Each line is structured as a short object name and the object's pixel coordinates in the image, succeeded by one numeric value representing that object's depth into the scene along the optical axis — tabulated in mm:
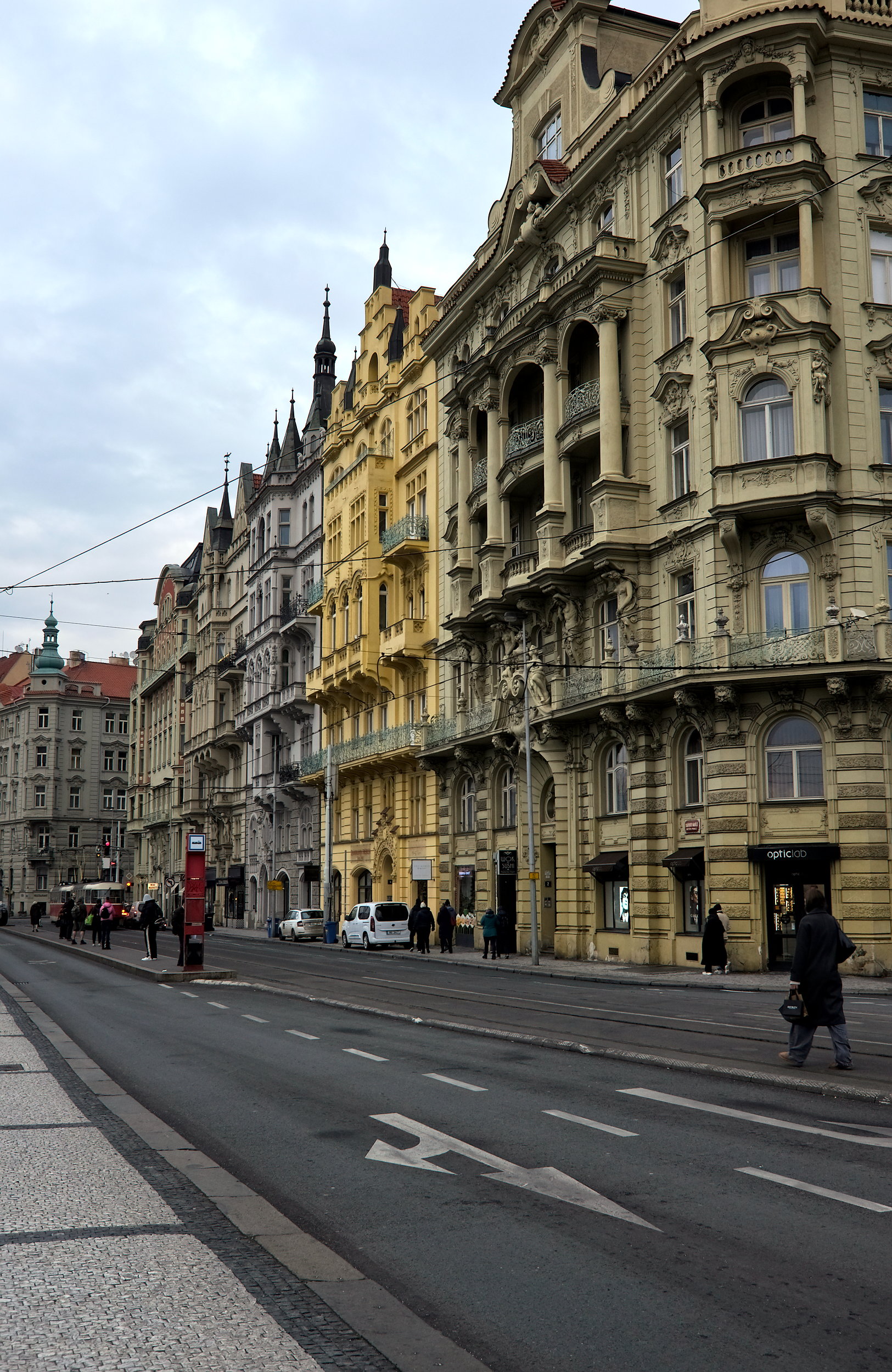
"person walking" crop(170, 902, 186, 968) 28480
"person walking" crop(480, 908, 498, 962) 37906
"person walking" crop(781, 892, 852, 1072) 11938
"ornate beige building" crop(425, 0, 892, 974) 29453
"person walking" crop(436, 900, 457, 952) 43344
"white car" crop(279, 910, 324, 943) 57000
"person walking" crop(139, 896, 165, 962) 34125
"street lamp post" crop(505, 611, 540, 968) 34156
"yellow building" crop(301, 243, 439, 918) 51406
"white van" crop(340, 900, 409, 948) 46656
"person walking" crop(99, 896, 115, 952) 43312
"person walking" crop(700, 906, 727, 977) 28938
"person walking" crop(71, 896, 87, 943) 51656
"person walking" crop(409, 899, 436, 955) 42781
